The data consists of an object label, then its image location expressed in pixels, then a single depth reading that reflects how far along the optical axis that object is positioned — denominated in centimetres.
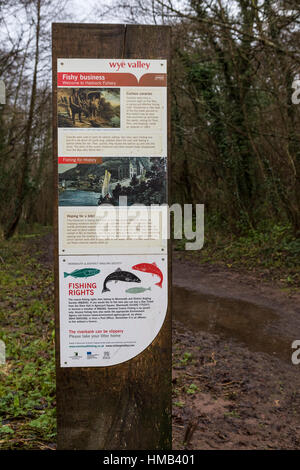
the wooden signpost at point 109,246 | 267
